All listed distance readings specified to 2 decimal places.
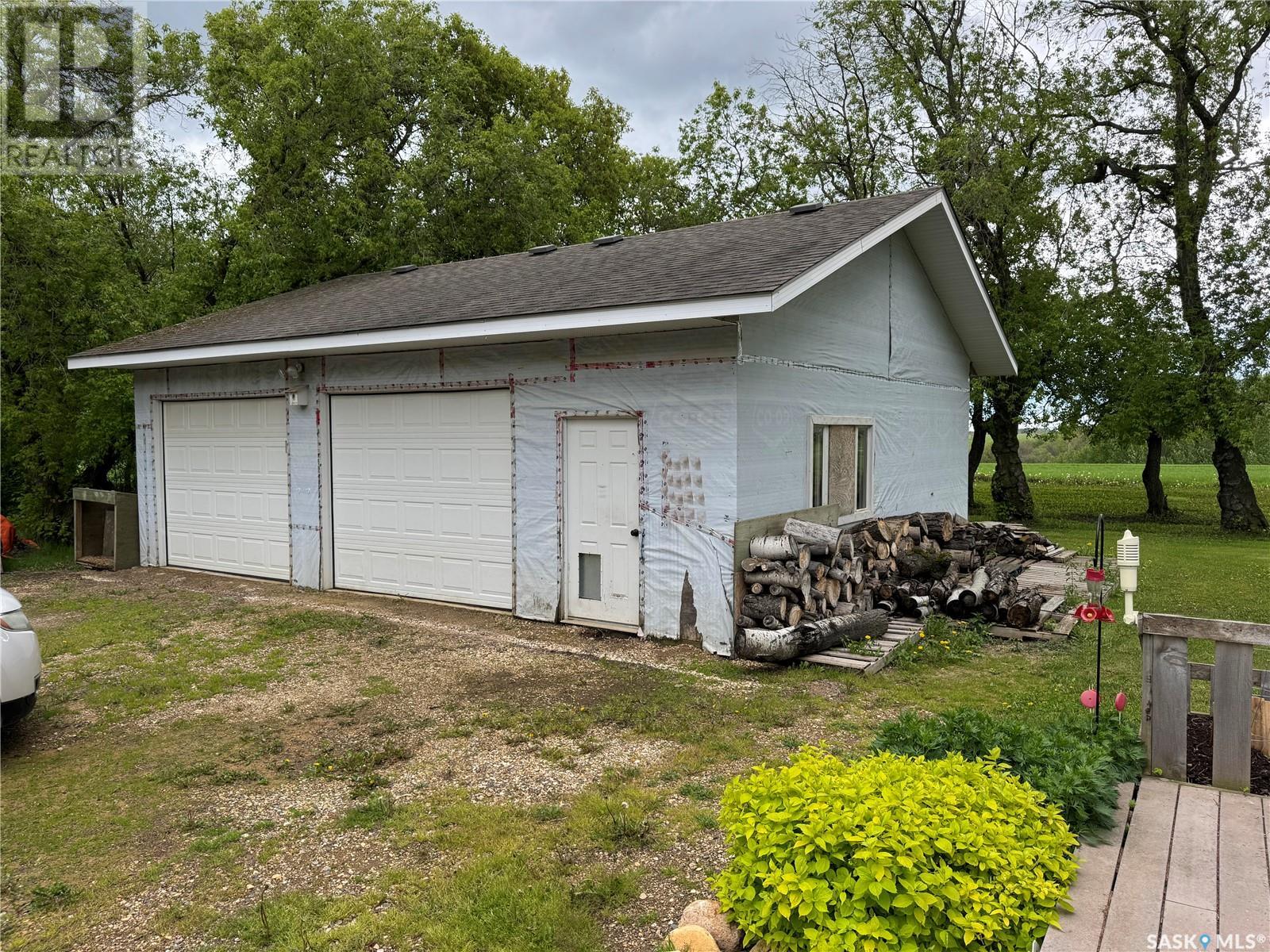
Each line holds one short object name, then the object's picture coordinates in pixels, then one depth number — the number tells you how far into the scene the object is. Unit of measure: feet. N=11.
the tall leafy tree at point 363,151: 53.47
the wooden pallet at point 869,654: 22.66
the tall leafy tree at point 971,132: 65.57
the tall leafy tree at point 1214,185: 58.34
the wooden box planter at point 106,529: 40.24
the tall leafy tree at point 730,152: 84.89
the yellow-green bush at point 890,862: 7.43
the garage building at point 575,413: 24.59
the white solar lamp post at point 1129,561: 20.89
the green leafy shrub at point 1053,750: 10.11
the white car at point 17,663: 15.37
